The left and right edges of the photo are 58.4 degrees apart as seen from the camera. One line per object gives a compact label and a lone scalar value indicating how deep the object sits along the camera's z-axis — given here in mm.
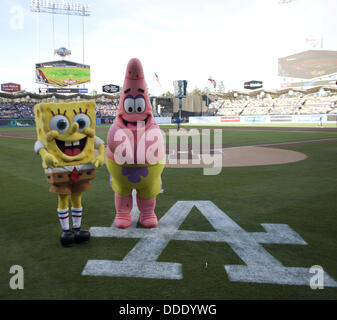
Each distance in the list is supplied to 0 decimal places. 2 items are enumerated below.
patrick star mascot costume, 4637
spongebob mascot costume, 4098
